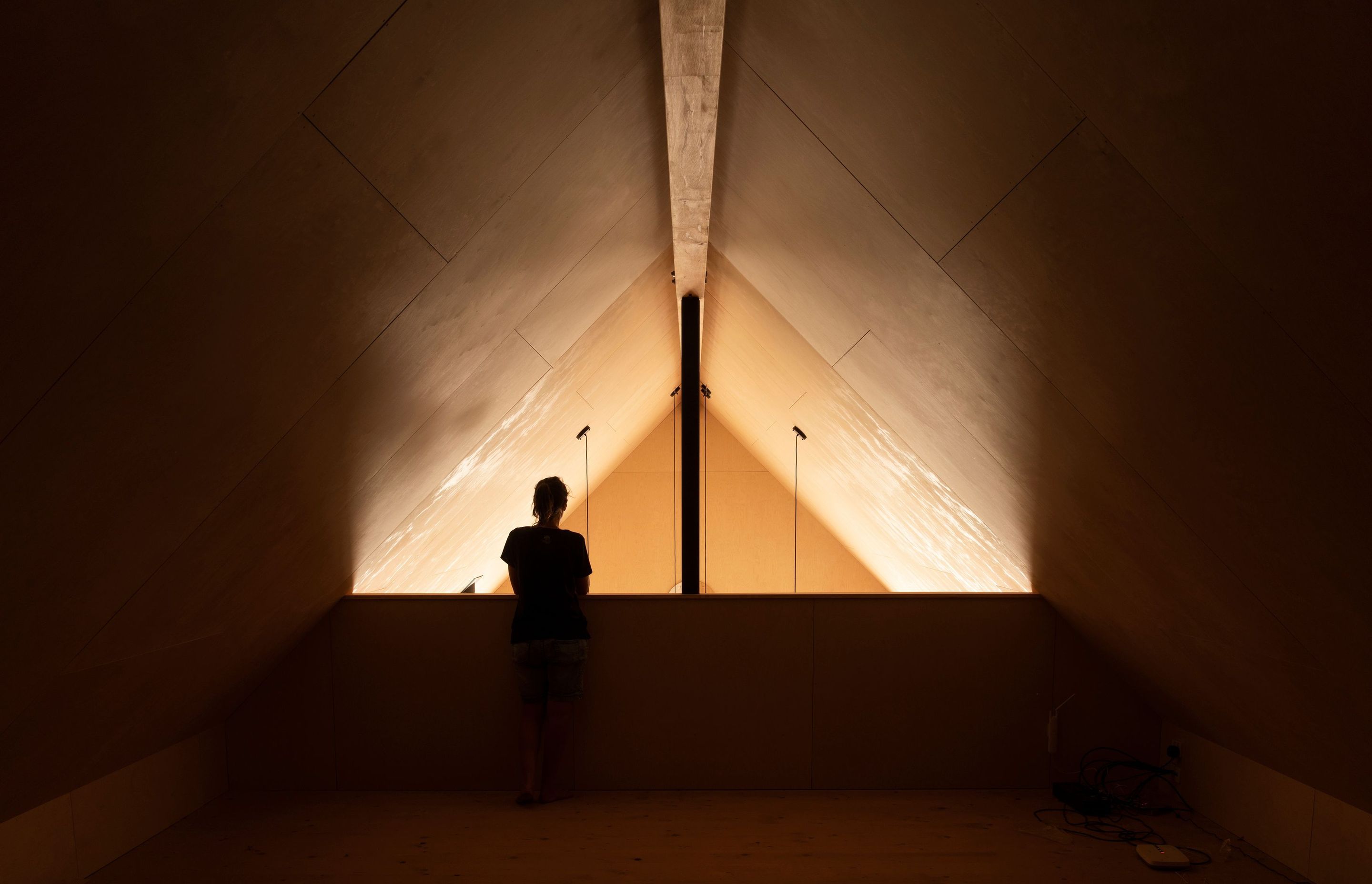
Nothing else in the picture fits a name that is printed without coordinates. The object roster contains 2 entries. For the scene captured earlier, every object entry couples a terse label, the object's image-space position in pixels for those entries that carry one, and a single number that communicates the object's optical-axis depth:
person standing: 3.47
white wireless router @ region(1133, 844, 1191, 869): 2.90
